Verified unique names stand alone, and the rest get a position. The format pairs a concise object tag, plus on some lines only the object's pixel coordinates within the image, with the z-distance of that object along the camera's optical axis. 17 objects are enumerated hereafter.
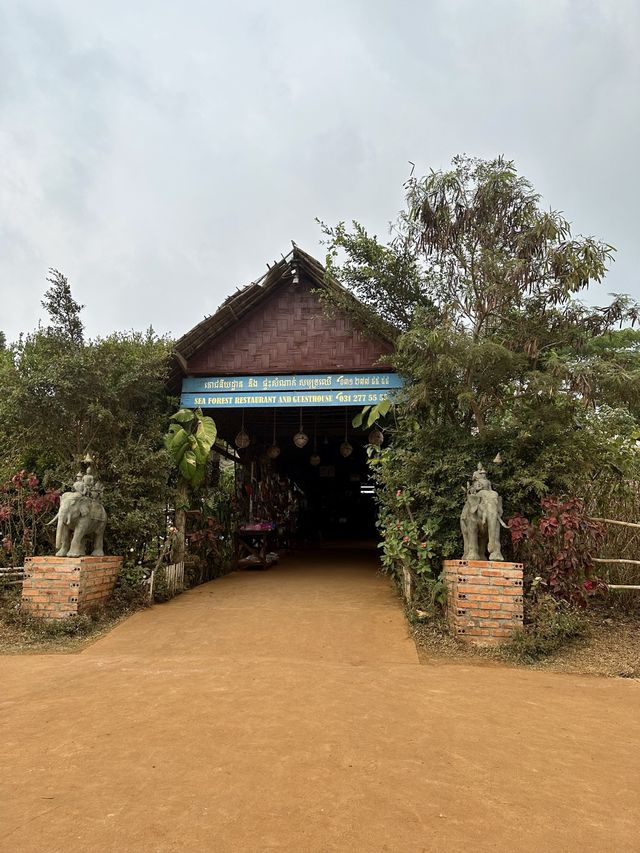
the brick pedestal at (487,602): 4.76
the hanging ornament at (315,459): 10.56
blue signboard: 7.16
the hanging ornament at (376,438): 7.81
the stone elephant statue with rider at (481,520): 5.09
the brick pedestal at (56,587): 5.39
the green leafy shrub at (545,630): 4.51
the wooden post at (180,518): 7.09
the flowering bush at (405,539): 5.69
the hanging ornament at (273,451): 9.80
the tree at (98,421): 6.45
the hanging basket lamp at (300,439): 8.64
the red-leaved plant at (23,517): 6.33
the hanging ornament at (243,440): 8.68
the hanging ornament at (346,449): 9.17
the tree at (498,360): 5.43
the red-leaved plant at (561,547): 4.98
